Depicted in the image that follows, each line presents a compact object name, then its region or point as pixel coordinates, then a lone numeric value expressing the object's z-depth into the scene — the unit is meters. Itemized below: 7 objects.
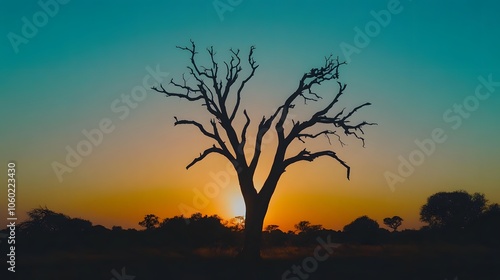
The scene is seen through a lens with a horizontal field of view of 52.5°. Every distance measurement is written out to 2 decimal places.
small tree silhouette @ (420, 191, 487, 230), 69.06
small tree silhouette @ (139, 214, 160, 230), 54.81
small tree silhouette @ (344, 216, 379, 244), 33.96
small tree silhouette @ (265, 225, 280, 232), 54.65
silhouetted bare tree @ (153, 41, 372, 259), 22.38
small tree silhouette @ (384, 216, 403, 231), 77.81
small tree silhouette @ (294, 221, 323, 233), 62.14
